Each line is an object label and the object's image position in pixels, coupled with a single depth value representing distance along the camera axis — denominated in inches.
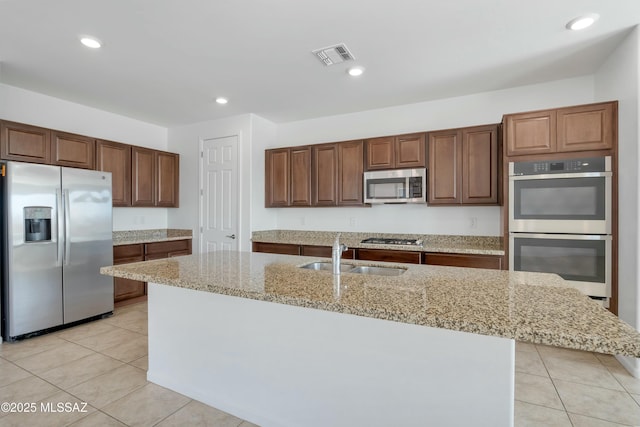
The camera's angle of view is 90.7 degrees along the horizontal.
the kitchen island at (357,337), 43.5
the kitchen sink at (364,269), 77.9
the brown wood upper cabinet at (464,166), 129.9
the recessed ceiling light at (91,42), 96.0
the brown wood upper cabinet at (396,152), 143.9
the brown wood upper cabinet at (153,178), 169.0
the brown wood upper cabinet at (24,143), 118.1
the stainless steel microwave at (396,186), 143.6
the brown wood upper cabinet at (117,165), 152.9
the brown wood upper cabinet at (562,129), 105.7
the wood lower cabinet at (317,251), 148.3
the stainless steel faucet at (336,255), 71.4
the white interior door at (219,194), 176.4
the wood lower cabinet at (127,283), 152.8
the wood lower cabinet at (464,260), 121.0
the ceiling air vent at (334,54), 102.9
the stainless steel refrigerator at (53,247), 114.0
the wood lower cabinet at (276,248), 157.3
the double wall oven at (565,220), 105.4
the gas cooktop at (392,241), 141.1
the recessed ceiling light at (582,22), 86.9
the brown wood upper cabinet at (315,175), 158.9
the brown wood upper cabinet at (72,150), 134.2
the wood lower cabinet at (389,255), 131.6
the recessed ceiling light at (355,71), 117.9
